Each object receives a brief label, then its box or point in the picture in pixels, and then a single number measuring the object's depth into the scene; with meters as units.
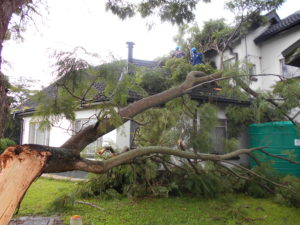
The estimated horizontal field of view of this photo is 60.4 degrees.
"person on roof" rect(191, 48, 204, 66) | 9.19
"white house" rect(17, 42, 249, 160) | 8.27
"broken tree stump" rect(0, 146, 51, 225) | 2.11
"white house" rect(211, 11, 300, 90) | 10.27
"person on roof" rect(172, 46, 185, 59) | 9.55
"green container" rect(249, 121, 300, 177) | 7.94
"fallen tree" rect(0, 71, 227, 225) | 2.27
